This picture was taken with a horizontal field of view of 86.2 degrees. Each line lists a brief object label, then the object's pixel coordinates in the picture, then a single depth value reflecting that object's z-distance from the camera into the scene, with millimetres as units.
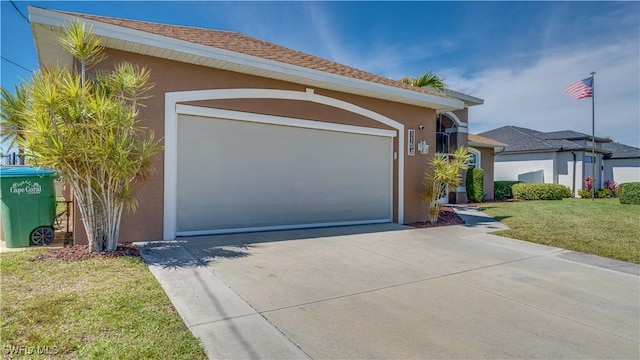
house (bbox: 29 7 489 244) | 6449
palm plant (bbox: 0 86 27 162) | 5039
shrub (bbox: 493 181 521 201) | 19875
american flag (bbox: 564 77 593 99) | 17234
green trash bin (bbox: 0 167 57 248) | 5645
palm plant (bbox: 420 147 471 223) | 9734
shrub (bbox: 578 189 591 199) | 22391
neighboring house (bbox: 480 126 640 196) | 23141
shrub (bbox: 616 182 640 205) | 16766
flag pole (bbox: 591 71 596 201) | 17594
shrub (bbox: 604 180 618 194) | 24553
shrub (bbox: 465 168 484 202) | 16984
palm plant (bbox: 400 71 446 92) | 14031
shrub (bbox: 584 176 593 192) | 22570
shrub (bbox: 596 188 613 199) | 23359
